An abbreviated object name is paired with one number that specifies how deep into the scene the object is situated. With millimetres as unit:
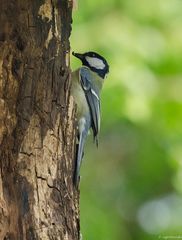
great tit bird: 9555
